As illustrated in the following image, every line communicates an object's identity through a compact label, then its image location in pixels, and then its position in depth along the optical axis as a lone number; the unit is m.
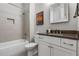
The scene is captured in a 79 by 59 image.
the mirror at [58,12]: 1.18
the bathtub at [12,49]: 1.34
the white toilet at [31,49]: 1.41
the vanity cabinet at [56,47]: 0.73
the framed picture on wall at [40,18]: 1.74
